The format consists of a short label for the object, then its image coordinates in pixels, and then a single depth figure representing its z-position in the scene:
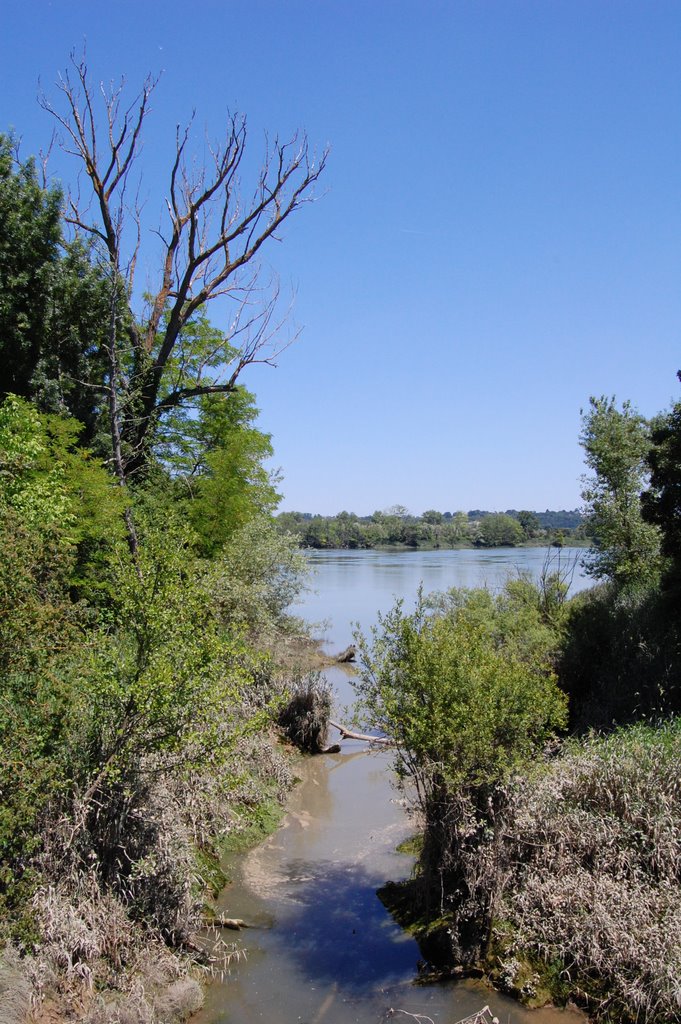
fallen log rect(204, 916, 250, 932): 10.94
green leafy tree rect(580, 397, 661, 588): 26.08
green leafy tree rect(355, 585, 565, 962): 9.98
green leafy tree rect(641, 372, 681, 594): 16.53
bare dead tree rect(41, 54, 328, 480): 21.34
